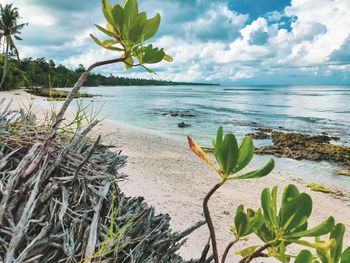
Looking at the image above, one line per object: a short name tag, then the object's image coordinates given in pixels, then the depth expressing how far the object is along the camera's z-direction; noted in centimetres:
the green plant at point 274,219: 65
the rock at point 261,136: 2007
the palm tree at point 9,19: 4459
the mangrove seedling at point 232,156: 67
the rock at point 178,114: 3150
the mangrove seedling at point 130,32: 84
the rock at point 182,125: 2376
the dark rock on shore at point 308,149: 1509
